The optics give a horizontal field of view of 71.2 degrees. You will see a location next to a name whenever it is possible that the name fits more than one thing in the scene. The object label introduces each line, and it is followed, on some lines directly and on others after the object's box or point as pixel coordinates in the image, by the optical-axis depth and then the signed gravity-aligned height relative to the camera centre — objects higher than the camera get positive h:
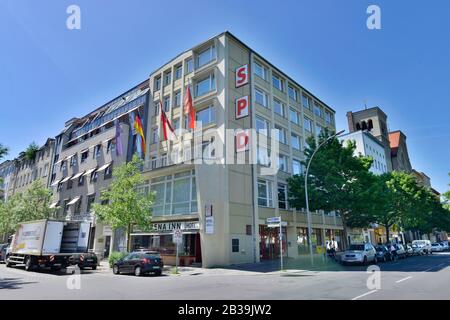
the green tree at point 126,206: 23.00 +2.79
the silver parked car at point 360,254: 23.45 -0.88
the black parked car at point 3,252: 28.95 -0.65
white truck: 19.45 +0.11
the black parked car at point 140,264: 17.68 -1.09
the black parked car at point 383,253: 26.99 -0.98
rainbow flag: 31.17 +10.72
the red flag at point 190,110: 26.80 +11.05
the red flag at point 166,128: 28.00 +10.00
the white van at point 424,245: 42.83 -0.45
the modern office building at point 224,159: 24.14 +7.46
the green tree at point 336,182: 27.64 +5.32
